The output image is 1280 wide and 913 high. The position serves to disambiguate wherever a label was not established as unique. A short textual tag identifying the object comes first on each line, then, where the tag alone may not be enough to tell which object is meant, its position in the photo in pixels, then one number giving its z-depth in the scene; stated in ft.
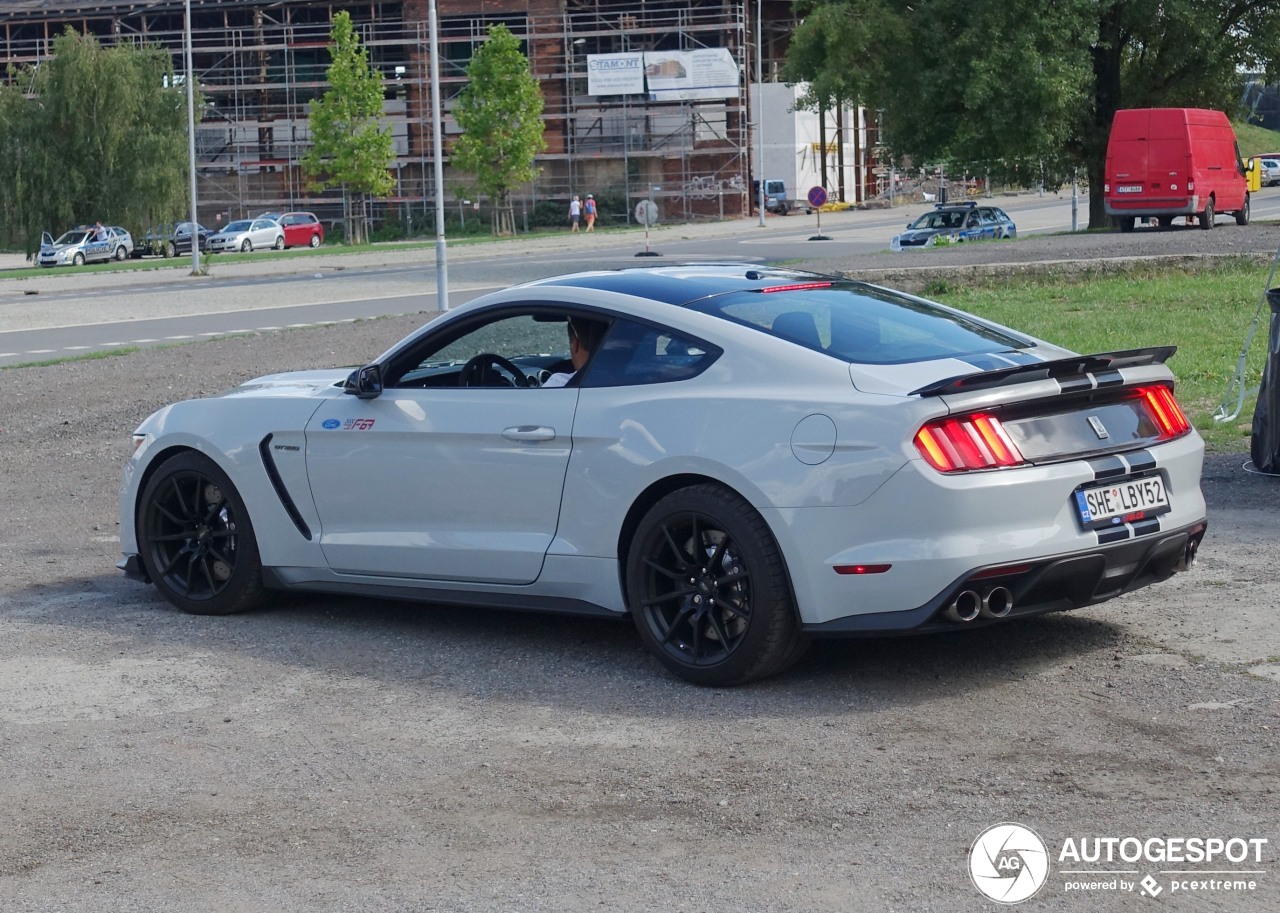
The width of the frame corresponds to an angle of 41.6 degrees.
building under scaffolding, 250.16
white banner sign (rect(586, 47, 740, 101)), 244.63
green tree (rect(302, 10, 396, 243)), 227.81
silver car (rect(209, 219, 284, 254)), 209.87
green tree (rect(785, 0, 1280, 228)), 124.06
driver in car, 20.58
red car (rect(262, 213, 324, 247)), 224.94
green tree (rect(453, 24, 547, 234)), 224.94
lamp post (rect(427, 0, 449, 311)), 80.58
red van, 121.19
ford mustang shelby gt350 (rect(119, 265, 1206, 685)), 17.63
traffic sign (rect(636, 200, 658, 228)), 124.98
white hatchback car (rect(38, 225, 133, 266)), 184.34
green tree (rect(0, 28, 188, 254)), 189.78
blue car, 142.92
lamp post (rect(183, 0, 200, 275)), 140.77
